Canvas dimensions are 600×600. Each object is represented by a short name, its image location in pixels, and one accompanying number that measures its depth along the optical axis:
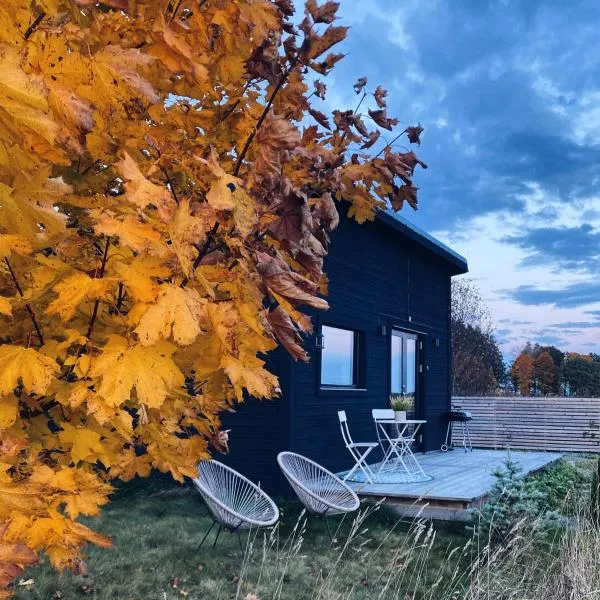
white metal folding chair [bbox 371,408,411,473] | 8.52
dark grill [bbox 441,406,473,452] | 13.67
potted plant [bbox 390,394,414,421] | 9.06
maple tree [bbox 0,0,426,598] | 1.23
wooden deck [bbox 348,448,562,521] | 7.15
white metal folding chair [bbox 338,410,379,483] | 8.08
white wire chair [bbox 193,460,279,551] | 5.18
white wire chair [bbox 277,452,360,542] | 5.83
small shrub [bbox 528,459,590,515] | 7.82
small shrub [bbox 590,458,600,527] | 5.93
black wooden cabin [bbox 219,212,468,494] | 8.29
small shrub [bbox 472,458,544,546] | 5.74
